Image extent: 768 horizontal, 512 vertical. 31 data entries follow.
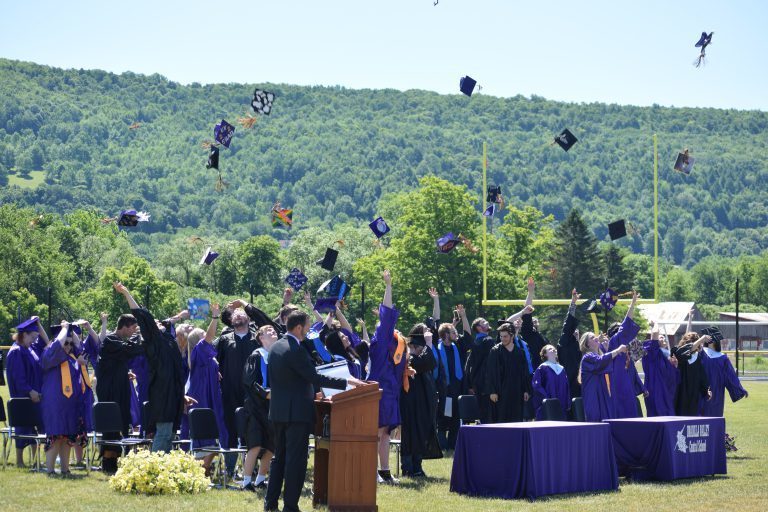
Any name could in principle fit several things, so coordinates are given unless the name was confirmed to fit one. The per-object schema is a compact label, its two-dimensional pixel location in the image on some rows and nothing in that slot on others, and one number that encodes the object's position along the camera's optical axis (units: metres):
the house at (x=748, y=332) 108.12
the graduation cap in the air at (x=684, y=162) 26.27
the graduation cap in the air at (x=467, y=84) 27.39
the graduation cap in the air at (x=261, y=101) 21.28
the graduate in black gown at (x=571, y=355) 17.52
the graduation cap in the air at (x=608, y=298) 28.98
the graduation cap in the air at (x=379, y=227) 25.92
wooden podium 10.54
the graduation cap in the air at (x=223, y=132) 21.64
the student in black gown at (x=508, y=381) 15.61
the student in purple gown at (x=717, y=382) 17.55
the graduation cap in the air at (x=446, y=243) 27.38
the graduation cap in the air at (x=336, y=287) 19.34
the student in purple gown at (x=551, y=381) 15.37
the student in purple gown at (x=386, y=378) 13.27
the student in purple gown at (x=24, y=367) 14.34
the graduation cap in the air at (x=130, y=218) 20.43
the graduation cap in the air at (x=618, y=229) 27.35
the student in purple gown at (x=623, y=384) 15.75
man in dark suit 10.05
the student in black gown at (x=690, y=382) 17.41
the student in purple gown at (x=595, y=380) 15.17
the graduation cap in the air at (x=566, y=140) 27.63
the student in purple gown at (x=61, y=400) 13.45
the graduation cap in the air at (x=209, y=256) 20.63
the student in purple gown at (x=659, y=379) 17.28
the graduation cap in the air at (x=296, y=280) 22.33
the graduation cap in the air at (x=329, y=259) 22.31
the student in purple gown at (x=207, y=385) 13.60
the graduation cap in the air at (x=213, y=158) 21.88
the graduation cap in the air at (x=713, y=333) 17.72
